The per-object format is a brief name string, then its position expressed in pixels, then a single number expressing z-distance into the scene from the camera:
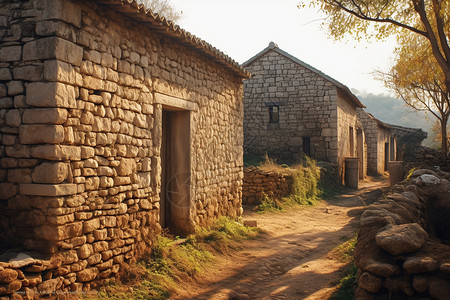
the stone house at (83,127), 3.88
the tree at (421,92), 16.99
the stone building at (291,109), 15.50
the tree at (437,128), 28.58
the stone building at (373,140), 22.36
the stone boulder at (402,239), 3.11
